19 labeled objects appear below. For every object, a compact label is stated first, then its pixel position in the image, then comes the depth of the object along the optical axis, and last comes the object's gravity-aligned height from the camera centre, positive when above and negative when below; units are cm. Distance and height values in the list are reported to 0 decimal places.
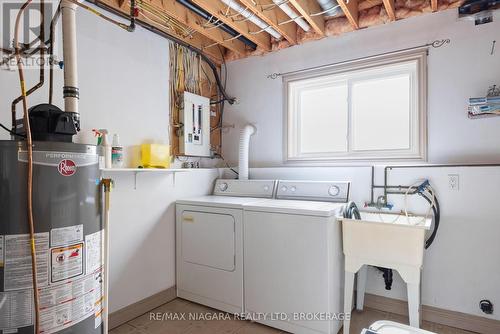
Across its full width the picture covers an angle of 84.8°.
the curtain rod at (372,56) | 217 +99
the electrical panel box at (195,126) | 276 +44
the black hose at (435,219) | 204 -39
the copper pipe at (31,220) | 98 -19
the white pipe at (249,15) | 217 +130
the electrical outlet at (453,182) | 200 -11
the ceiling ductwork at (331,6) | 233 +141
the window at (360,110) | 236 +55
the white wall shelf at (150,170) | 187 -2
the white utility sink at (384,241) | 169 -49
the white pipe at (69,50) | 132 +58
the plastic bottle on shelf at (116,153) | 199 +11
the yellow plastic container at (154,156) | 222 +10
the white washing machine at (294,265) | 182 -69
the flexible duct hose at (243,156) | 289 +12
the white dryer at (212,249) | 217 -69
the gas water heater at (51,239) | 98 -27
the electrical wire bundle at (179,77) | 268 +93
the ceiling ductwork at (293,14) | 216 +131
